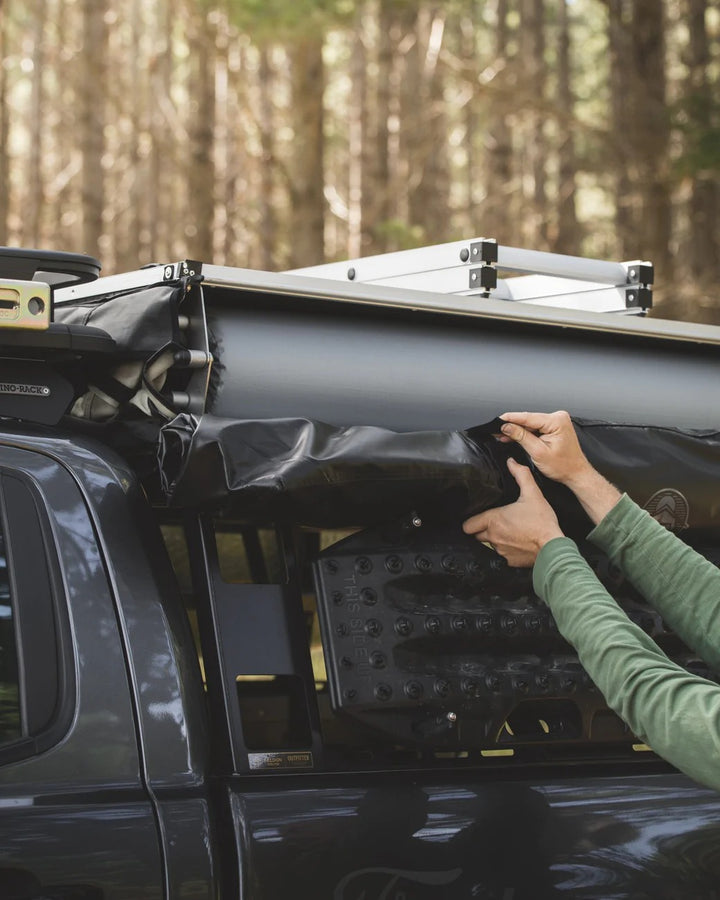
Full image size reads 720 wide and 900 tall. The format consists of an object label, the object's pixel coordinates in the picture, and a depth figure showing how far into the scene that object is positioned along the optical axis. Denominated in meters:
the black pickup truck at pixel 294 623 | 2.33
